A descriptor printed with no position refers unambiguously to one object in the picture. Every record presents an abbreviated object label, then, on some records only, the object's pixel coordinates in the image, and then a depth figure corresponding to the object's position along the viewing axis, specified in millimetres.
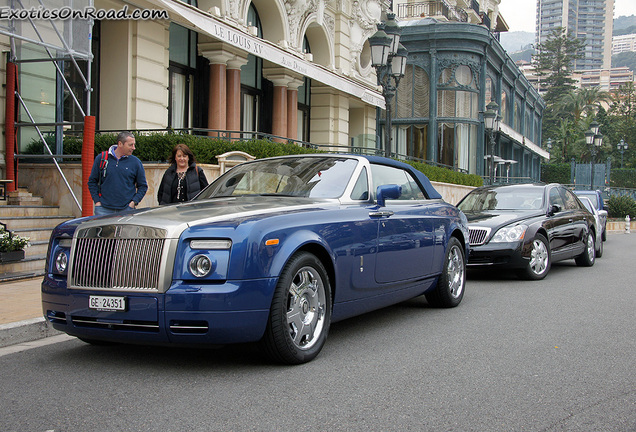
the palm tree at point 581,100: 95388
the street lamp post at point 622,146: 76875
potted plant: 8781
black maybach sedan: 10328
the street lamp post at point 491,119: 25891
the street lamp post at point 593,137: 36088
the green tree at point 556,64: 108125
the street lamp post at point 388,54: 14367
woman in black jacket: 8227
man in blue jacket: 7961
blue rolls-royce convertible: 4508
